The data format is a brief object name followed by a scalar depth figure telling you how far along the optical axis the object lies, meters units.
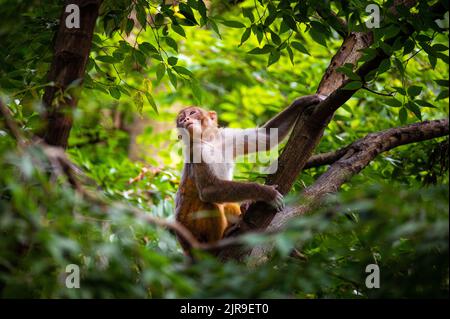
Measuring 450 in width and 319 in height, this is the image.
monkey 6.30
